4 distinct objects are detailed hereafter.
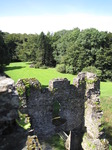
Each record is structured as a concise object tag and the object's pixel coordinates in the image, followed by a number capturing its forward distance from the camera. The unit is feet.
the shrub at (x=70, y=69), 143.78
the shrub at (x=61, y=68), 149.60
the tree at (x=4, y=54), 82.08
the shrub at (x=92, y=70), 124.60
